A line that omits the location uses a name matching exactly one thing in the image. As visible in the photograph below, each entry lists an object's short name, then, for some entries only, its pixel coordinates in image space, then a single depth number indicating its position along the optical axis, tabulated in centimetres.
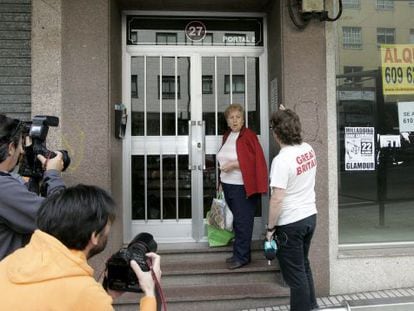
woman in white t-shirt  353
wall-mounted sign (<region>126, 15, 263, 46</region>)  532
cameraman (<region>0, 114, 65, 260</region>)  205
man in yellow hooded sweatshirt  133
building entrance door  532
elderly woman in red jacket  477
